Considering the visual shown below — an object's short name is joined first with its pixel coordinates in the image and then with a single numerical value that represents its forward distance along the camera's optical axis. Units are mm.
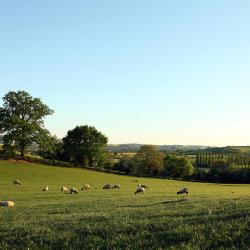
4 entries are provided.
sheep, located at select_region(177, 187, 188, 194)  48931
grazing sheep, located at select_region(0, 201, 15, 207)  33397
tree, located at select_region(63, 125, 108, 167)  127500
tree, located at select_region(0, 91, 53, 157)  102938
